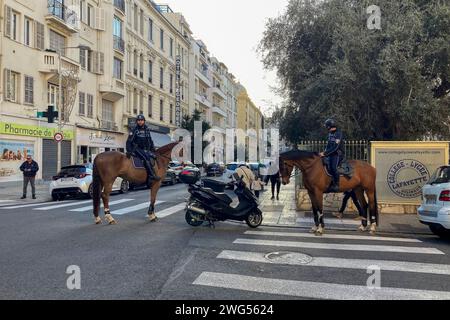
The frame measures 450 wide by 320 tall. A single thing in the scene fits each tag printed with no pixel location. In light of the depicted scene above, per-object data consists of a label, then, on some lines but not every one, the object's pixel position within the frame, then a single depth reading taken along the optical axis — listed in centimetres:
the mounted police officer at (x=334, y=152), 920
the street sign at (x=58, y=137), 1963
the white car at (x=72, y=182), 1638
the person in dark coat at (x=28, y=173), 1739
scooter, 958
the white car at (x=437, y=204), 789
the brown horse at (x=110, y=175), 1029
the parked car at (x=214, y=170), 3325
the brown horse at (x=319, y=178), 923
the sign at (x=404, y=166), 1267
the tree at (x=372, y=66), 1434
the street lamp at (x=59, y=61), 2131
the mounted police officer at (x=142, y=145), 1050
